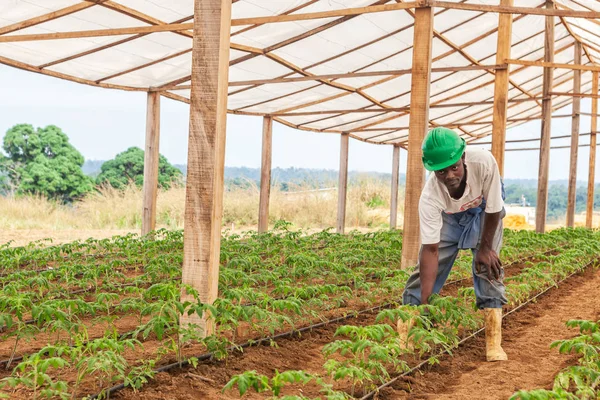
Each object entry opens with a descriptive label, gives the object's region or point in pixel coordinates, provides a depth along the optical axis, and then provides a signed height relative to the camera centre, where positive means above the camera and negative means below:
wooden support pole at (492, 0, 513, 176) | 10.35 +1.59
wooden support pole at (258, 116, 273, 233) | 13.30 +0.16
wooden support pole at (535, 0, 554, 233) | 14.30 +1.51
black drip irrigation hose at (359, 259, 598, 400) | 3.40 -1.04
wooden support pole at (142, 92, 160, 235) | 10.82 +0.25
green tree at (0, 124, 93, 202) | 23.73 +0.33
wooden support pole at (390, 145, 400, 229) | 18.75 -0.08
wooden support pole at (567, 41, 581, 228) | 16.67 +1.34
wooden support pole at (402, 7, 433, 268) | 7.04 +0.66
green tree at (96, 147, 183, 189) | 27.42 +0.38
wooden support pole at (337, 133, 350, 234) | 15.81 +0.12
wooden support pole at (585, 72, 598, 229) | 17.72 +0.87
